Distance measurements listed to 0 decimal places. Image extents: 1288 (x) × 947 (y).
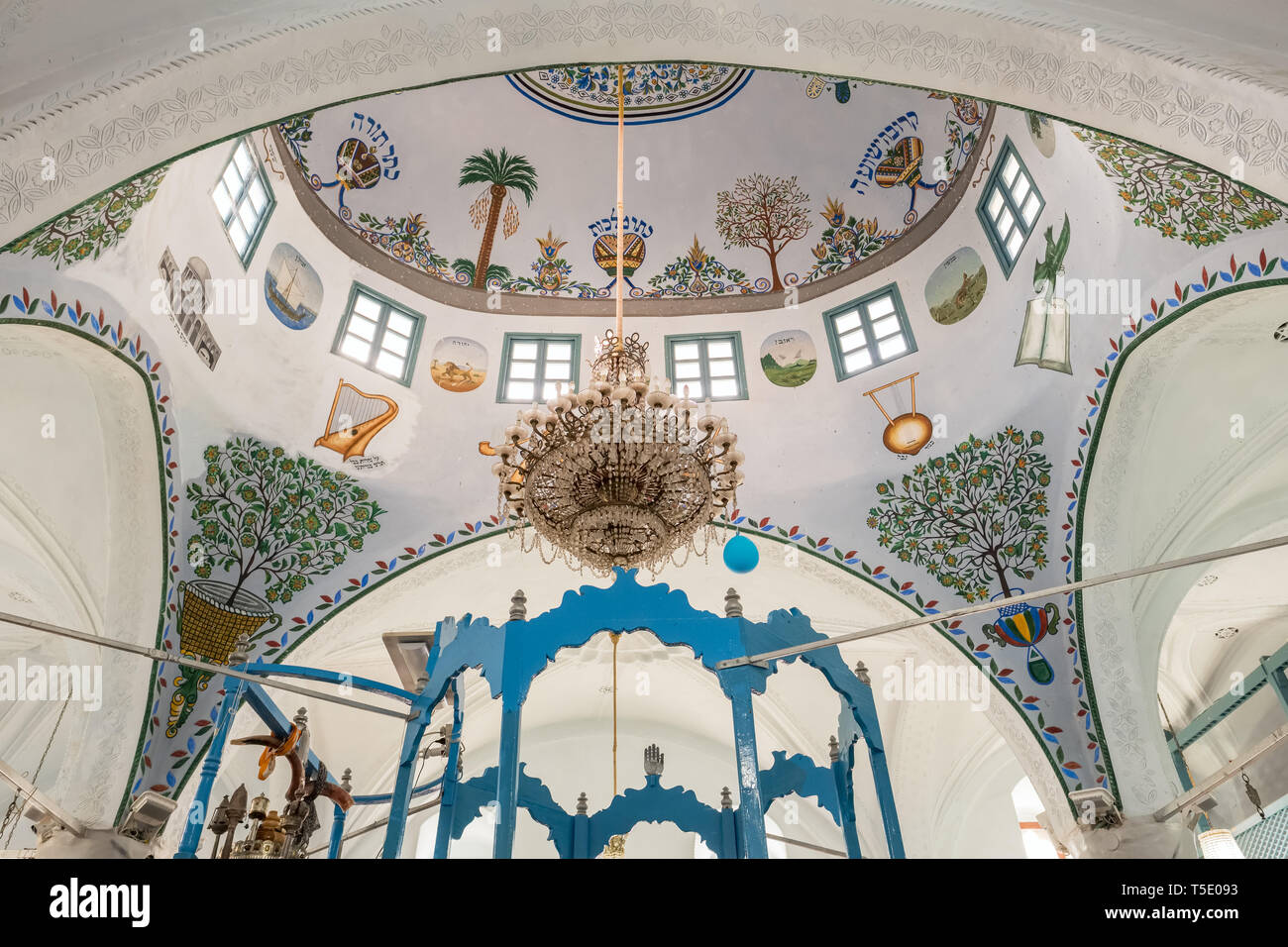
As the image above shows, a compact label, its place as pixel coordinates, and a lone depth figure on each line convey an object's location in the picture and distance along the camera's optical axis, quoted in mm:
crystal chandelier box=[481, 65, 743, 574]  5246
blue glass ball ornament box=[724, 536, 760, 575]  4770
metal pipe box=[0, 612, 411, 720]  4230
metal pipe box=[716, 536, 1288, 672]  3904
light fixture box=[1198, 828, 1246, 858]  7727
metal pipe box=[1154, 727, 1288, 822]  5578
